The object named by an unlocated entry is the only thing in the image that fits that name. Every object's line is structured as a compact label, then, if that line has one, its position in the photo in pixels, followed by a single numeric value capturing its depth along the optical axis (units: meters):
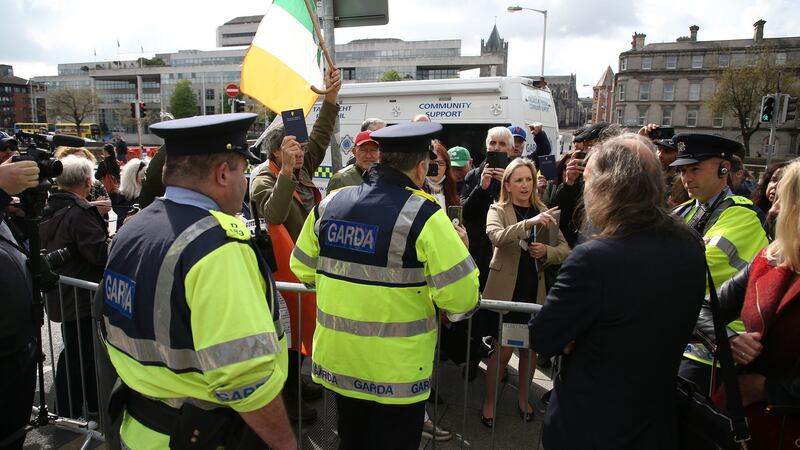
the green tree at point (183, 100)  79.44
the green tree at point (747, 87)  44.41
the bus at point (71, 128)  52.16
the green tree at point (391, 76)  68.39
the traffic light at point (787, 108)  11.80
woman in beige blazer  3.69
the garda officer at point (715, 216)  2.53
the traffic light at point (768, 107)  12.18
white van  8.15
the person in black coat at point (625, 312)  1.73
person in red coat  1.91
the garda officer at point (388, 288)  2.17
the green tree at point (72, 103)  72.25
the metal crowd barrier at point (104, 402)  2.64
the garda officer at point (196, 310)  1.52
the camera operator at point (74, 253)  3.40
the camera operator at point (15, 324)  2.42
